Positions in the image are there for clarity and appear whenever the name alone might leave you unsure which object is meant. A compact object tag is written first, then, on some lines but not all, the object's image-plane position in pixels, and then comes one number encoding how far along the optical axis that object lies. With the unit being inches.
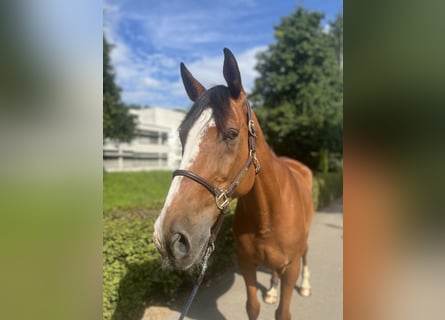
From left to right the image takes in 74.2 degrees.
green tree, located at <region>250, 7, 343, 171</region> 470.0
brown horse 48.2
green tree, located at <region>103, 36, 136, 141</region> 432.8
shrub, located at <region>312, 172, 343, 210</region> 308.4
